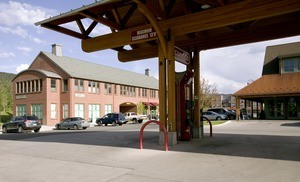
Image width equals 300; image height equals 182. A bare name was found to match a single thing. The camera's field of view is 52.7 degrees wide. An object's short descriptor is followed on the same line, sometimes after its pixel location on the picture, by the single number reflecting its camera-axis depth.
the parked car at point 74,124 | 32.00
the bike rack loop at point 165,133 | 10.32
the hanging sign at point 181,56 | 11.75
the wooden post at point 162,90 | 11.29
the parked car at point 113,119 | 37.00
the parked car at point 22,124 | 27.78
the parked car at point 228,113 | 40.25
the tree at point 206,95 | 54.40
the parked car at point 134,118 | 41.59
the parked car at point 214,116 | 39.91
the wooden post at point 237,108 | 33.94
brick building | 42.00
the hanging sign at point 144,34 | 11.39
